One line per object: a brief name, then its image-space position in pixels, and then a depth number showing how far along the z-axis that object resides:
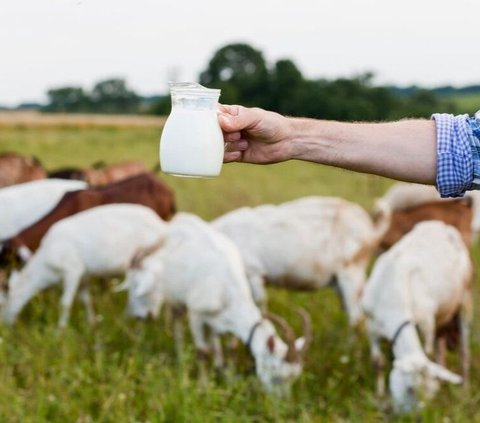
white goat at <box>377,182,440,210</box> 11.05
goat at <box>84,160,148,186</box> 13.05
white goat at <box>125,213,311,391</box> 6.20
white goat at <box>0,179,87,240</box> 9.70
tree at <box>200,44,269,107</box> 39.16
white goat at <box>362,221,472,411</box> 5.92
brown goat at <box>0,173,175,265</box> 8.64
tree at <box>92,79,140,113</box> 53.41
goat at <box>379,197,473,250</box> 8.67
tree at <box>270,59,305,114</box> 41.69
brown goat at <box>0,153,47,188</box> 12.70
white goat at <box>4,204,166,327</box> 7.69
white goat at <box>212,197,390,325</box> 7.87
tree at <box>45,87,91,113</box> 46.59
